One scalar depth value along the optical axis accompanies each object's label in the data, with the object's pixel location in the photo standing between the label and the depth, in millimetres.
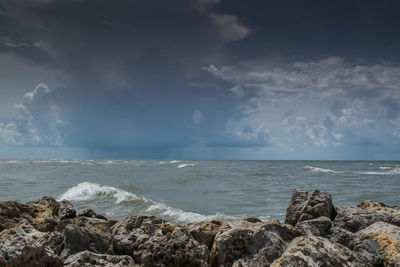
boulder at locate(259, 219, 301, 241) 4855
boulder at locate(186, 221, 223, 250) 5535
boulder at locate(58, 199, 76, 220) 6708
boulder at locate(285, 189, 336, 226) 7043
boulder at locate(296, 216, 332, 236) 5323
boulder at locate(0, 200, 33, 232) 6020
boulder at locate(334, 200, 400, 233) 6607
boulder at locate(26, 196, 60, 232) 5805
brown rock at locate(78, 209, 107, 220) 7495
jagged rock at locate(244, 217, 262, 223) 7091
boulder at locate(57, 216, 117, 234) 5939
